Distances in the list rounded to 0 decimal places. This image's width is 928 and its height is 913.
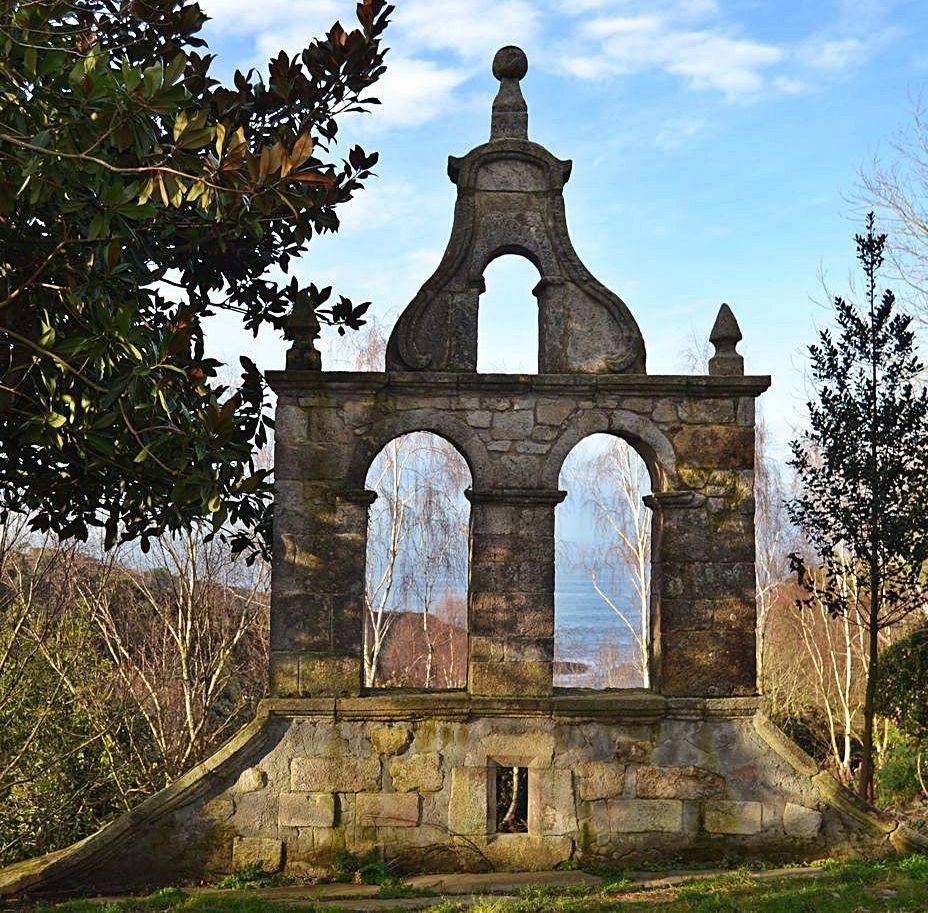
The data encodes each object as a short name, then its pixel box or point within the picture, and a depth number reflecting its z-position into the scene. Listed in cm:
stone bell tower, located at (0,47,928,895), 737
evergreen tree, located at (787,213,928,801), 930
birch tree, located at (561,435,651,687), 1809
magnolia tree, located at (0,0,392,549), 525
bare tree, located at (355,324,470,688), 1673
